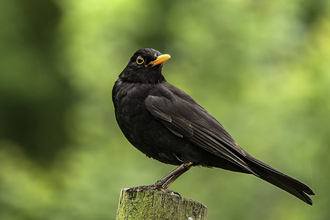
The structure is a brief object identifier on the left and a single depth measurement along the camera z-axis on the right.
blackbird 6.79
